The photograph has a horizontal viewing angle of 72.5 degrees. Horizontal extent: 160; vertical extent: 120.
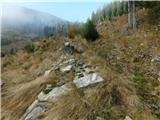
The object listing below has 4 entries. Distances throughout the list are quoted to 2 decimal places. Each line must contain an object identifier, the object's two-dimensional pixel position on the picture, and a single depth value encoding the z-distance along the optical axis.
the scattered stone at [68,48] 3.79
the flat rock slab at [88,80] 2.59
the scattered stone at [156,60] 3.51
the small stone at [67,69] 3.05
